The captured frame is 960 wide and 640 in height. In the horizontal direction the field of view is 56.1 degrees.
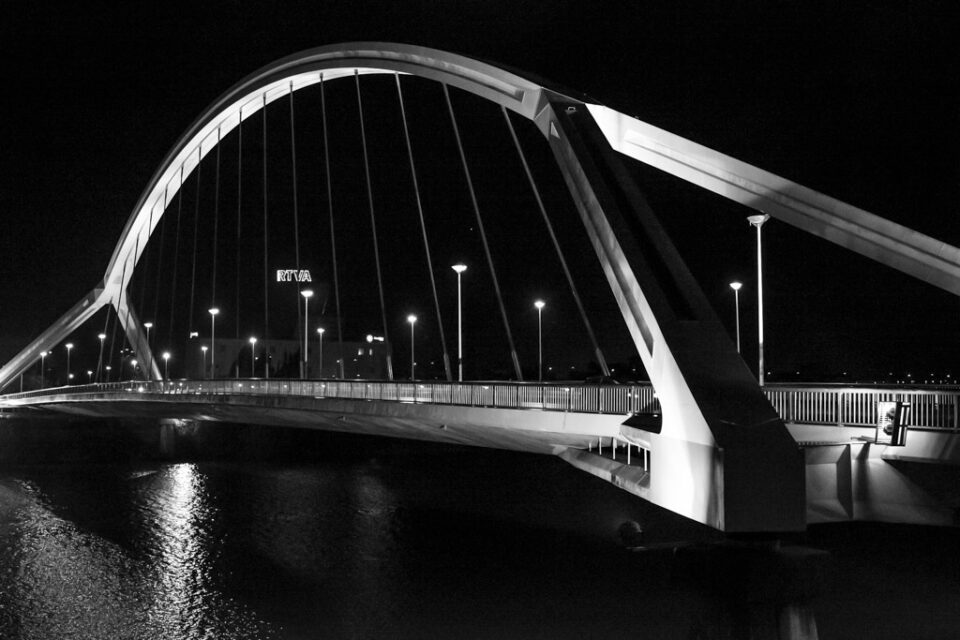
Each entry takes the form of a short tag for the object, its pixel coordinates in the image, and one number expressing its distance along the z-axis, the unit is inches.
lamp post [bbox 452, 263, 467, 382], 901.2
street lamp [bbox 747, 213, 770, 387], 786.2
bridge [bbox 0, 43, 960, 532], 362.6
